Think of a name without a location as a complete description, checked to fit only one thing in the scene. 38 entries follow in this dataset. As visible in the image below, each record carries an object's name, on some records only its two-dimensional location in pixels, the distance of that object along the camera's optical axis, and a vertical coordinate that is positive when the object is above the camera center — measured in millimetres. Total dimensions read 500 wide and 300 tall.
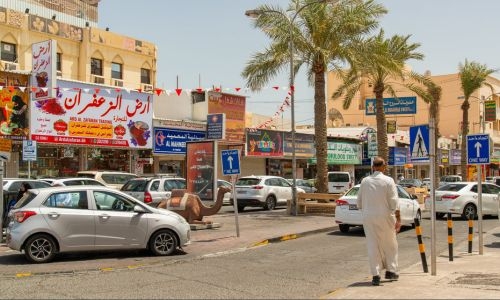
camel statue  17047 -984
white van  33094 -593
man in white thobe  8602 -750
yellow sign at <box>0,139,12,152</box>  14852 +724
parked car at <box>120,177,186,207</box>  20734 -569
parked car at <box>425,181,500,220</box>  22234 -1074
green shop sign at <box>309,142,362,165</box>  46444 +1495
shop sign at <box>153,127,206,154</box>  32031 +1867
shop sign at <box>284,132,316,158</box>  41781 +2012
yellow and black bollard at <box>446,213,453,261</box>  11089 -1285
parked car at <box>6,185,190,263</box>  11211 -1033
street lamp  23438 +4420
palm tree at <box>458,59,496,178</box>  42469 +6968
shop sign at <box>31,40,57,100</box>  25328 +4593
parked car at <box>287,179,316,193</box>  31609 -775
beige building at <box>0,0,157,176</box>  28062 +6970
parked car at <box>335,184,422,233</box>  16875 -1157
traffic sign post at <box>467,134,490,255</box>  12859 +412
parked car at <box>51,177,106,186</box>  20078 -302
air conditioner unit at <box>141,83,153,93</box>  38181 +5734
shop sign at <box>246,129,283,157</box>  38281 +2003
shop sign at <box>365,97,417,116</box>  32781 +3777
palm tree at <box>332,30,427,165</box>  25406 +4982
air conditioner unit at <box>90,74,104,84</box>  35000 +5745
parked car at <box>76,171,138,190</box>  24086 -177
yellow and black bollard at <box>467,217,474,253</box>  12864 -1398
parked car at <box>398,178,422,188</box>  40269 -784
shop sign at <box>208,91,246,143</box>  36812 +4029
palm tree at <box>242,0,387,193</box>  24609 +5967
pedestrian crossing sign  9812 +504
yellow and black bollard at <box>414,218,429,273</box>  9703 -1278
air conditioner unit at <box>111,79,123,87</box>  36656 +5749
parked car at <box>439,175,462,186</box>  47094 -636
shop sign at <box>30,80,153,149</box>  26547 +2734
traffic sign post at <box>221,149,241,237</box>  15812 +252
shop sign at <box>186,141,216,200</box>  19453 +143
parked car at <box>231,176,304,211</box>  25938 -897
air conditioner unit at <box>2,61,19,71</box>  30175 +5715
